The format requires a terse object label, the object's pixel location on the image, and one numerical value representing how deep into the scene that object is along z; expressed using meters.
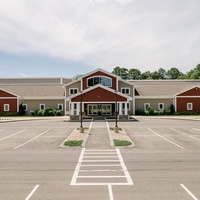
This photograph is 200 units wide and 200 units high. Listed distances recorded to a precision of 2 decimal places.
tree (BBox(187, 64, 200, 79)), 83.81
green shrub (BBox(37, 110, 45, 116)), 49.01
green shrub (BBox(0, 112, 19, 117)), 48.94
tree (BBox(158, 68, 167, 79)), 118.52
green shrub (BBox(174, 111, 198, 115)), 48.12
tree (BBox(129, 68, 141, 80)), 114.25
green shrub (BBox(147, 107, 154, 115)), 48.22
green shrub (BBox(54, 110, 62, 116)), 48.97
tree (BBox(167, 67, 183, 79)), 122.46
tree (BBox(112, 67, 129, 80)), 116.26
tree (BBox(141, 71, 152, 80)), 110.15
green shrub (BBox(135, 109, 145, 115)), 48.72
